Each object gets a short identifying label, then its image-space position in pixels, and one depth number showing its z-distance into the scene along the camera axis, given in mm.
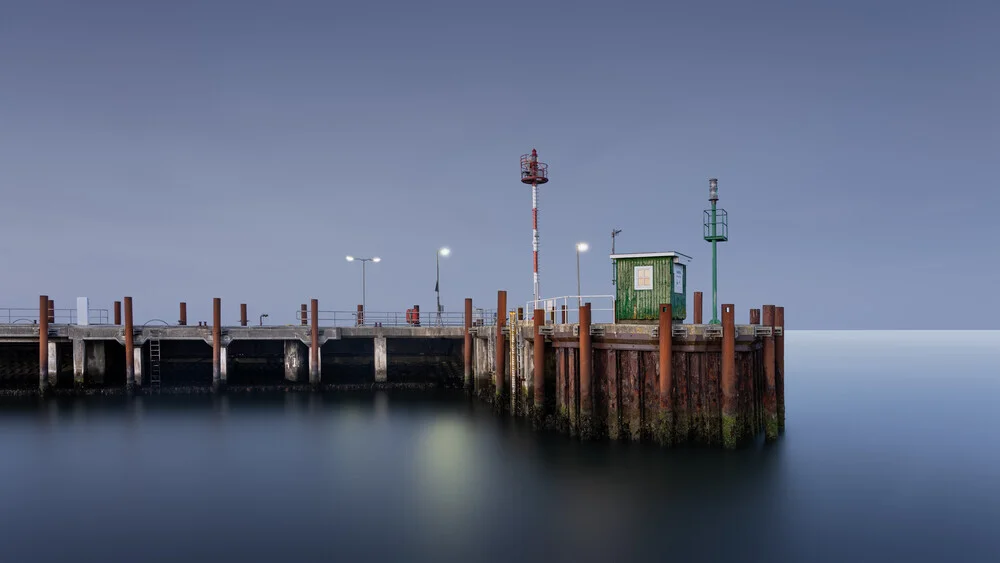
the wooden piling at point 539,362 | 24438
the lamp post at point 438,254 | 44875
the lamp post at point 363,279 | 48312
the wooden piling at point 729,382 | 20312
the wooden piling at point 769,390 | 22594
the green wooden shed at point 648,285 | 24047
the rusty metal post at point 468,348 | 38219
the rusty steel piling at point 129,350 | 36969
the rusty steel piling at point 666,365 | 20438
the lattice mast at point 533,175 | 31344
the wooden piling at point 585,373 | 21969
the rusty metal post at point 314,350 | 38678
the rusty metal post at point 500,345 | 30781
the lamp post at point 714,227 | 25828
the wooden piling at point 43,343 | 36088
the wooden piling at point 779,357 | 23781
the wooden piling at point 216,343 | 37312
